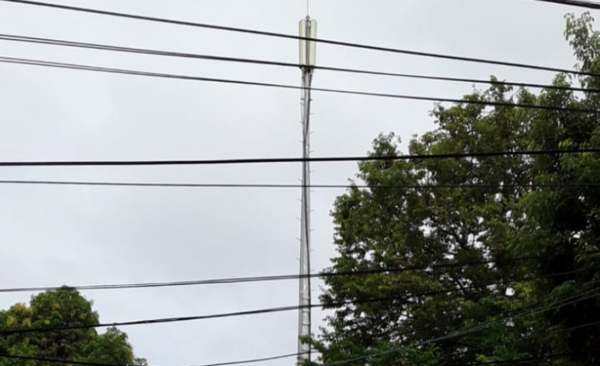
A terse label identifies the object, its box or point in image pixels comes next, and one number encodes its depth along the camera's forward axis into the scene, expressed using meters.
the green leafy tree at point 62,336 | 25.25
